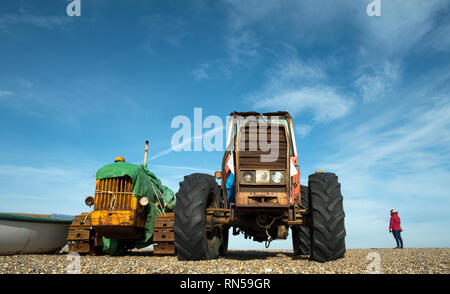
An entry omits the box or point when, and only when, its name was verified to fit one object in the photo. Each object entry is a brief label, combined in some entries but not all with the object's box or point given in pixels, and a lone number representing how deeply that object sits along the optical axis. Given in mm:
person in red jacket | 13375
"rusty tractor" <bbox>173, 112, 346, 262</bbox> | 5722
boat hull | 8047
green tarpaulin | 8664
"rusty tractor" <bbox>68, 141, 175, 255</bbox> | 7996
